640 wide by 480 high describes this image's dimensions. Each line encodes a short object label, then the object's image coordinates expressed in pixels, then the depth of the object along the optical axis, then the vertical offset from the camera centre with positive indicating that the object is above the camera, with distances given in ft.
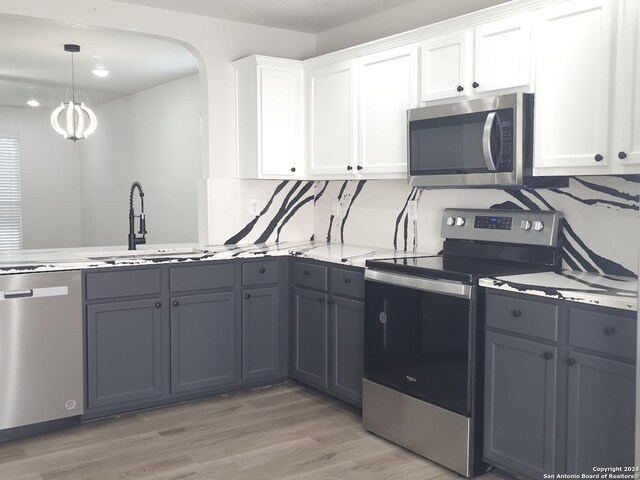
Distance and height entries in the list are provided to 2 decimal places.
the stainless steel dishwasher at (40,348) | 10.45 -2.36
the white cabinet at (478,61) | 9.53 +2.22
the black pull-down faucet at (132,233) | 13.32 -0.61
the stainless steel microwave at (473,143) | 9.45 +0.94
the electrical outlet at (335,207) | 15.02 -0.09
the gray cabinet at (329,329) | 11.73 -2.36
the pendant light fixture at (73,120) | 19.65 +2.47
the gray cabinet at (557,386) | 7.57 -2.26
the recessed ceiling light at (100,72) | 21.49 +4.36
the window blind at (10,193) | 30.32 +0.43
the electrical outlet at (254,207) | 14.83 -0.09
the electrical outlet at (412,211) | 12.84 -0.15
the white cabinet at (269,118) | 13.84 +1.82
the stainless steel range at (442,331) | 9.18 -1.89
